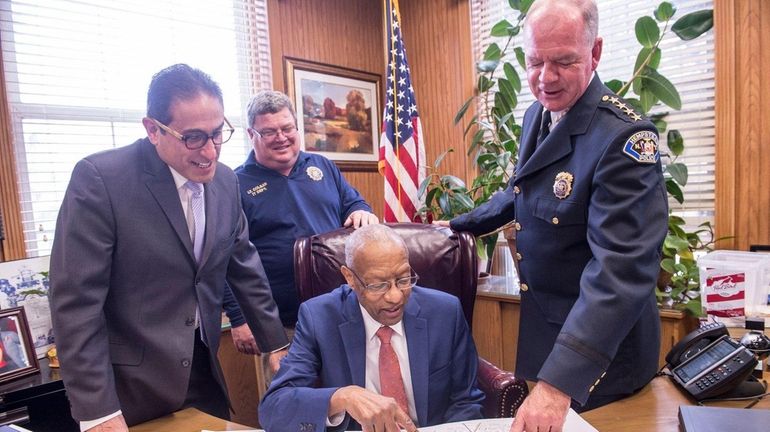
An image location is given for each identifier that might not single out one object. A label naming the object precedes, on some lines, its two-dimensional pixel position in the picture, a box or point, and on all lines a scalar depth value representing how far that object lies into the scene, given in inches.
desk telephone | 44.1
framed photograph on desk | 69.4
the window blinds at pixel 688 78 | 103.0
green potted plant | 87.2
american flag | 123.2
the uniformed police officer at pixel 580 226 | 37.2
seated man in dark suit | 53.4
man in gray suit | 46.3
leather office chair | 72.4
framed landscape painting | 130.6
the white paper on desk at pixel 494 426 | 39.8
